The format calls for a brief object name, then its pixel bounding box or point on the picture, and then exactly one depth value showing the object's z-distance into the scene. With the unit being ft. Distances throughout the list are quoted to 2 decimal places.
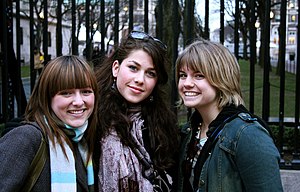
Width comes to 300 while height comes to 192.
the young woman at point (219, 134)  6.84
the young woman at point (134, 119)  8.43
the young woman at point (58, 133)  6.53
